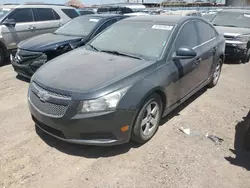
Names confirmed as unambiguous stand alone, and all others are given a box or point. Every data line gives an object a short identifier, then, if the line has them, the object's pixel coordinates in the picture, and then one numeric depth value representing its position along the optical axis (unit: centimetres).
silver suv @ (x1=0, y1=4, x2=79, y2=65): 556
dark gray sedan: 211
